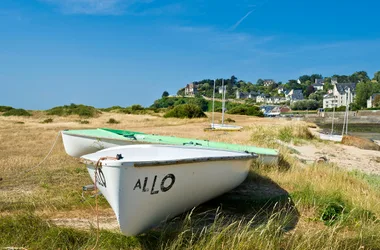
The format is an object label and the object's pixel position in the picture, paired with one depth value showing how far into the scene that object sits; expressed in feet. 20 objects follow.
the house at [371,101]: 364.38
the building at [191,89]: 478.47
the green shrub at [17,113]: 124.26
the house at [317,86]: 627.50
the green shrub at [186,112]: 136.98
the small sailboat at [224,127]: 80.12
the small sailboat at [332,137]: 69.55
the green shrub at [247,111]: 191.54
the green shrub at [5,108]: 141.17
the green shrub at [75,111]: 127.56
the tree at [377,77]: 630.50
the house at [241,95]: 536.01
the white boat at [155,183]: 13.74
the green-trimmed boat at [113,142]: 30.58
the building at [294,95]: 540.52
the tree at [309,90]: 598.30
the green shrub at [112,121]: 100.14
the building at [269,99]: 538.55
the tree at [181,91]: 463.30
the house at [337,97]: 405.59
